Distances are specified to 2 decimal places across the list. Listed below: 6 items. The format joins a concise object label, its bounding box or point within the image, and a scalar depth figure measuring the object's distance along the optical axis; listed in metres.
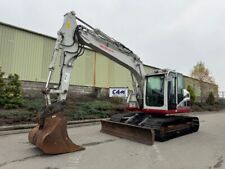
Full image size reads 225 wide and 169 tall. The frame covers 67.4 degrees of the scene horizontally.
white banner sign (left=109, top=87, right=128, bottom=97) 10.34
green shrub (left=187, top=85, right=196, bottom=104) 18.40
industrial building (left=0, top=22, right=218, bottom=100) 9.15
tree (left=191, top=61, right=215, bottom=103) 23.23
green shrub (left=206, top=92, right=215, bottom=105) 21.79
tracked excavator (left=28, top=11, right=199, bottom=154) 4.05
